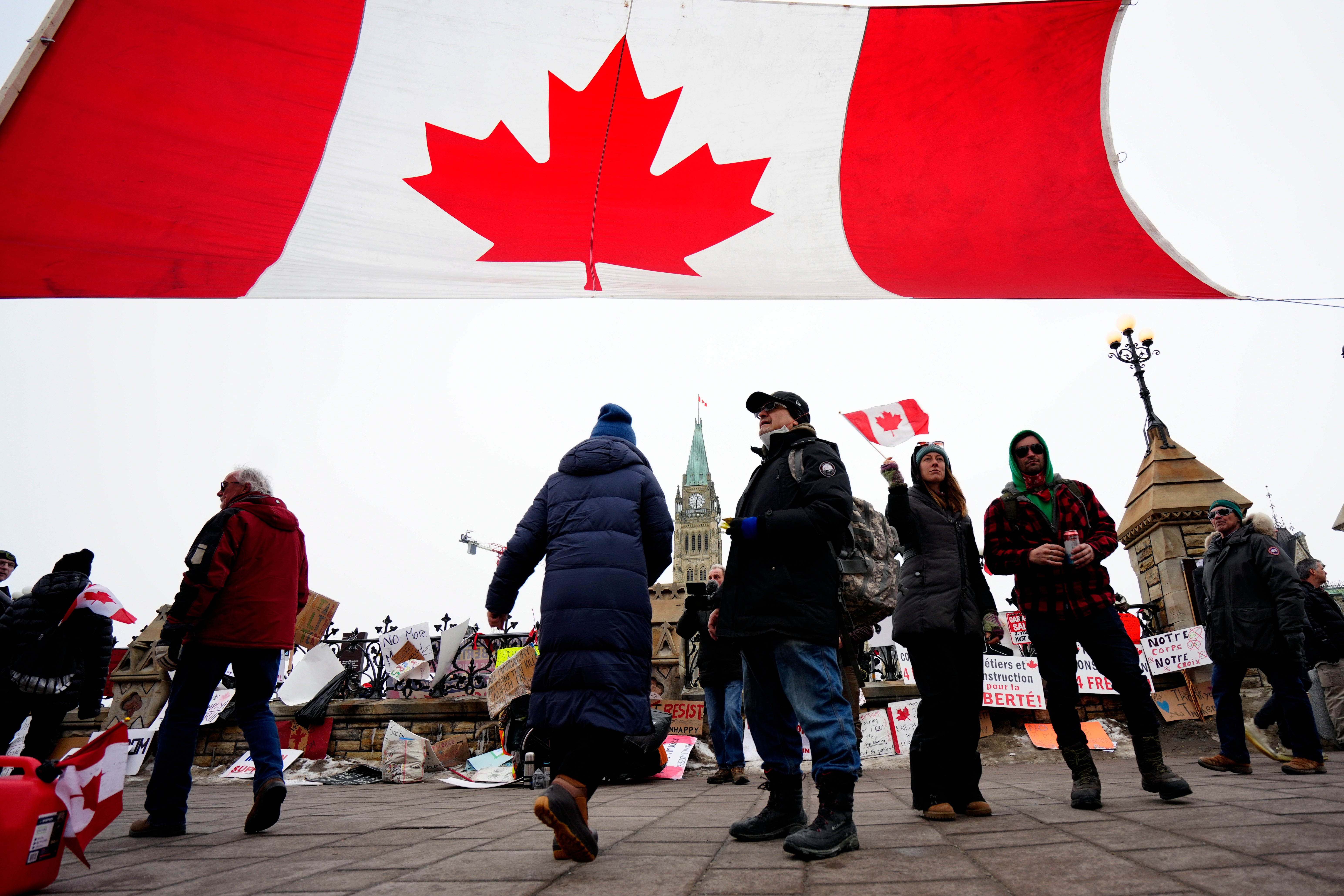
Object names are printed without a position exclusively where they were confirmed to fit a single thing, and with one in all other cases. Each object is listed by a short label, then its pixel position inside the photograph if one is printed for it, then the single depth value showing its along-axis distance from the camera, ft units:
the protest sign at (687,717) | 26.12
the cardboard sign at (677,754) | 22.59
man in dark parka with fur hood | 15.05
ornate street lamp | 38.70
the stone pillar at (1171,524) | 28.07
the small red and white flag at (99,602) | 17.06
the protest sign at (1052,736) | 24.54
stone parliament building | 339.98
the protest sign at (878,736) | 24.85
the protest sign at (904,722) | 24.98
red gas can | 7.09
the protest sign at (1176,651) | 25.91
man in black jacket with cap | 8.89
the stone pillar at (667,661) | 28.09
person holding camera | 19.38
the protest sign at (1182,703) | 25.39
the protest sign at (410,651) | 31.27
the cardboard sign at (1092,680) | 25.82
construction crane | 295.07
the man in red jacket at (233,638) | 11.46
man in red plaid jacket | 11.07
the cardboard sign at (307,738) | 27.07
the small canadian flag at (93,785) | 7.95
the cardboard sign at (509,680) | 24.30
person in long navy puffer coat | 8.34
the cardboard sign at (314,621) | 27.84
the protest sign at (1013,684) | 25.29
